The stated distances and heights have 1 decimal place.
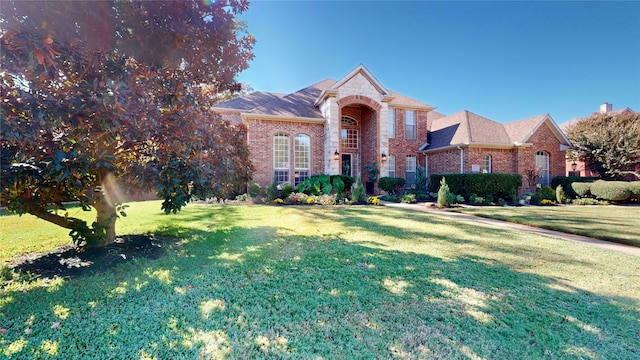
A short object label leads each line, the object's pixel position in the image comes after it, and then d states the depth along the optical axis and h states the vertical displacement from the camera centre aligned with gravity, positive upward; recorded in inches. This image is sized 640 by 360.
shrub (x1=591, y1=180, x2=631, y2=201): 541.3 -24.7
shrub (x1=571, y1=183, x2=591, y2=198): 596.7 -22.9
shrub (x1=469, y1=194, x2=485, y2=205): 521.0 -40.2
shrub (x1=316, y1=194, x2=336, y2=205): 471.8 -32.6
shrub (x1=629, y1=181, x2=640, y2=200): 538.3 -22.0
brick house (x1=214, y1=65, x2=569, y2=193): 588.7 +119.1
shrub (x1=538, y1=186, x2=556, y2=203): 576.5 -32.8
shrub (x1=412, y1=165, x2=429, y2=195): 637.9 -0.8
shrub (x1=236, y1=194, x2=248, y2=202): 539.3 -30.4
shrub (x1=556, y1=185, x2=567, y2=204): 553.8 -34.1
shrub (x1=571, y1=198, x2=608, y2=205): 558.6 -50.9
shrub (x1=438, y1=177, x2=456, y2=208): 453.7 -28.8
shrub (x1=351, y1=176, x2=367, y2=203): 491.3 -20.9
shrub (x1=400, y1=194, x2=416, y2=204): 524.4 -36.4
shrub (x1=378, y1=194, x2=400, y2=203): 556.5 -36.5
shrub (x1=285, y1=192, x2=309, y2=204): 486.0 -30.9
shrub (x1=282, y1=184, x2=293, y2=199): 525.0 -14.0
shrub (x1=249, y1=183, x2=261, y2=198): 533.0 -13.2
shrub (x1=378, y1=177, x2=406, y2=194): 613.0 -4.5
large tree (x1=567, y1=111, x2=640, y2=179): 672.4 +101.1
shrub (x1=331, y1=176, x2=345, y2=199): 525.0 -7.0
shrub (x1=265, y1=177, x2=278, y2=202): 503.2 -19.0
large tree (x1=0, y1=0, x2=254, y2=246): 119.9 +45.3
